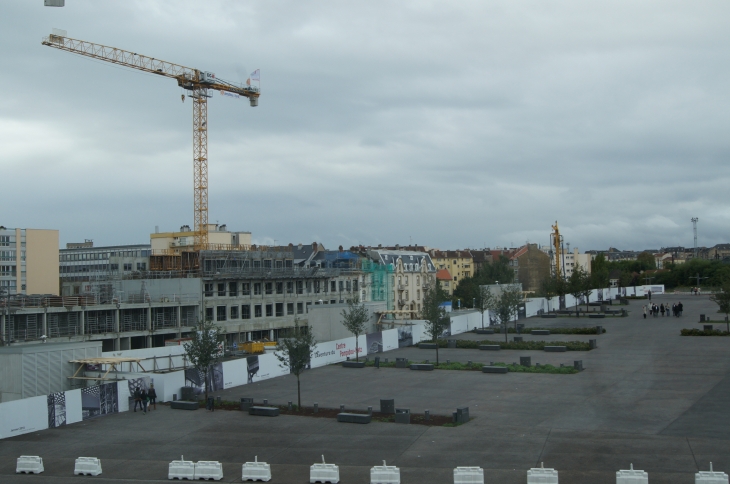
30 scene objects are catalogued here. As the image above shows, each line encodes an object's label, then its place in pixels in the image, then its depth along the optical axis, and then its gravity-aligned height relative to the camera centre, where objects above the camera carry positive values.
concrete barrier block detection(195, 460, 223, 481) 21.03 -5.85
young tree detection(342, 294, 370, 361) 47.88 -3.12
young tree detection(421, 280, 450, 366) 48.34 -2.85
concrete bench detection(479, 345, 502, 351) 52.06 -5.69
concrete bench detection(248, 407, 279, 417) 30.75 -5.96
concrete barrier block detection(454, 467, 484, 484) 18.75 -5.55
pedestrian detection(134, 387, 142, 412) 32.81 -5.58
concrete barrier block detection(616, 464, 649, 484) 18.08 -5.50
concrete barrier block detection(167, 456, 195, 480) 21.16 -5.85
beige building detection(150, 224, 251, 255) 101.69 +6.50
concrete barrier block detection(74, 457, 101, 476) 22.05 -5.92
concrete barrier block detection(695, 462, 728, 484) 17.47 -5.40
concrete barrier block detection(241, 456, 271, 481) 20.55 -5.80
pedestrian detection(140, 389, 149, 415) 32.37 -5.59
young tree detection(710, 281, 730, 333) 54.32 -2.49
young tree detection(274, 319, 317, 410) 33.31 -3.54
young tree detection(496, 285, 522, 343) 56.69 -2.79
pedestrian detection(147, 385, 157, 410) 33.06 -5.52
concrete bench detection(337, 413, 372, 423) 28.41 -5.89
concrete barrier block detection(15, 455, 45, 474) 22.66 -5.98
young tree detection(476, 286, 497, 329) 69.05 -2.74
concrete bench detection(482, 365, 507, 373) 40.78 -5.75
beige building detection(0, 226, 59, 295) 93.00 +3.39
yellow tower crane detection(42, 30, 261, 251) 99.78 +22.94
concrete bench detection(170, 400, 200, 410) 32.91 -6.01
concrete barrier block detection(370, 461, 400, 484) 19.36 -5.66
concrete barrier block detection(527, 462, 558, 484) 18.44 -5.52
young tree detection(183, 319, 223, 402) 33.72 -3.48
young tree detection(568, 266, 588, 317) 79.69 -1.50
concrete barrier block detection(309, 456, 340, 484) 20.03 -5.75
